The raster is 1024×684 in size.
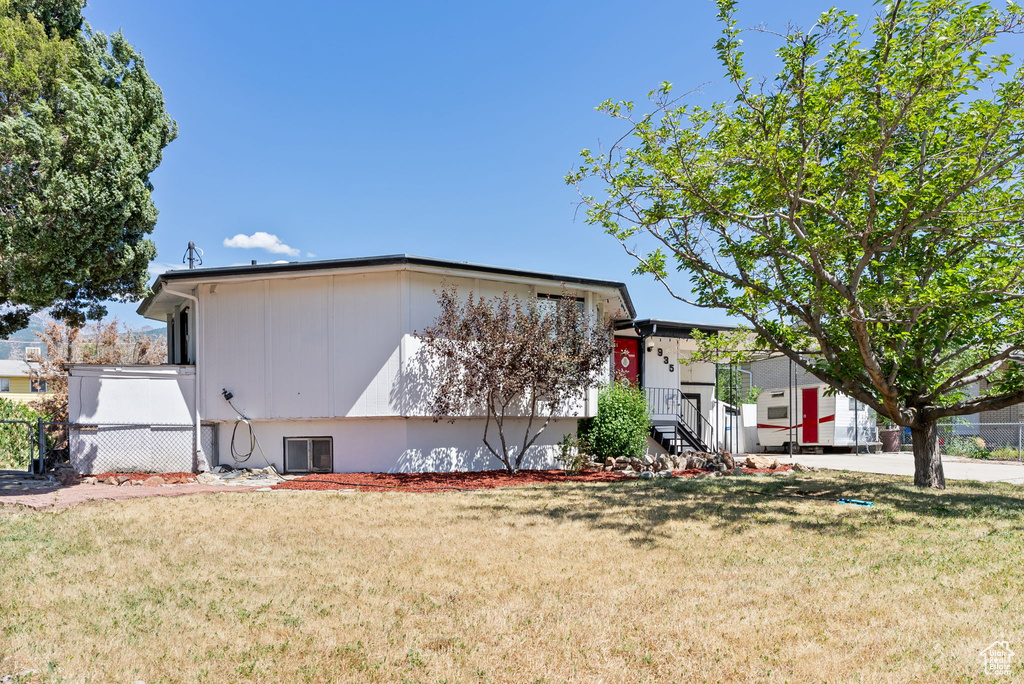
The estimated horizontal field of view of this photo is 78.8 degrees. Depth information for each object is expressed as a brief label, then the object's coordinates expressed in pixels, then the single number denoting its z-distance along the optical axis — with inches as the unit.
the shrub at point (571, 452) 530.6
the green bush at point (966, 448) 791.7
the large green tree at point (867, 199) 303.0
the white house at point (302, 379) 478.9
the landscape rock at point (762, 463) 585.0
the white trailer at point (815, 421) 827.4
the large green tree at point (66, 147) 368.8
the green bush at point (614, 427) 570.6
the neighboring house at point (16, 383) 1415.0
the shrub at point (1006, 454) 780.6
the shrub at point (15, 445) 687.1
